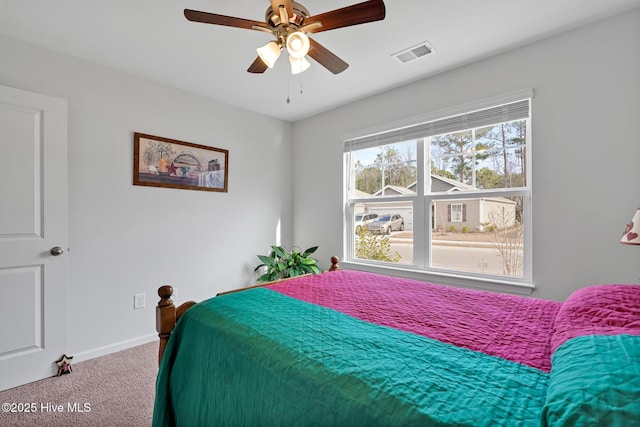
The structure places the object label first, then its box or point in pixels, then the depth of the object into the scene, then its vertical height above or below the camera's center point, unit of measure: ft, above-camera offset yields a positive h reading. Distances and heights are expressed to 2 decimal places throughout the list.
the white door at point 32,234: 6.77 -0.47
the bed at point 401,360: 2.17 -1.43
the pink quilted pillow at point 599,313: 2.96 -1.10
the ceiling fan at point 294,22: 4.59 +3.11
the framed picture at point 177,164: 9.10 +1.64
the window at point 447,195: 7.77 +0.57
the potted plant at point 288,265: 11.13 -1.91
